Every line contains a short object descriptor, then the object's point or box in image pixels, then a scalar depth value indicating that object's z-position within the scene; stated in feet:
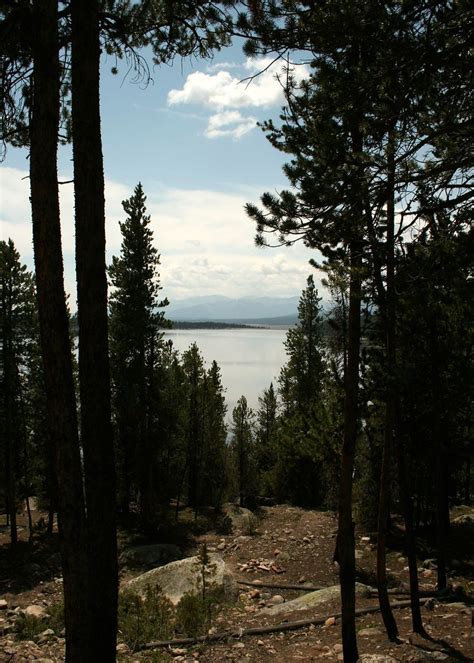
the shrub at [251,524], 77.17
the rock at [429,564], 51.43
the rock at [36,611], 38.57
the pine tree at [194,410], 100.01
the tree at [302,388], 102.83
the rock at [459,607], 33.16
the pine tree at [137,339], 74.23
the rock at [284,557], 60.54
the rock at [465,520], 65.15
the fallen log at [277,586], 49.57
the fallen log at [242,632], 30.30
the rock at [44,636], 32.15
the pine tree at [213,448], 102.37
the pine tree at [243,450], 109.40
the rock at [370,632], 30.45
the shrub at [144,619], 31.27
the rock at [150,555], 62.44
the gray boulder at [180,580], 43.21
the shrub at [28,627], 33.12
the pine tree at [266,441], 113.76
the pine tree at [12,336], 65.05
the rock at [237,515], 85.20
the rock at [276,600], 44.46
